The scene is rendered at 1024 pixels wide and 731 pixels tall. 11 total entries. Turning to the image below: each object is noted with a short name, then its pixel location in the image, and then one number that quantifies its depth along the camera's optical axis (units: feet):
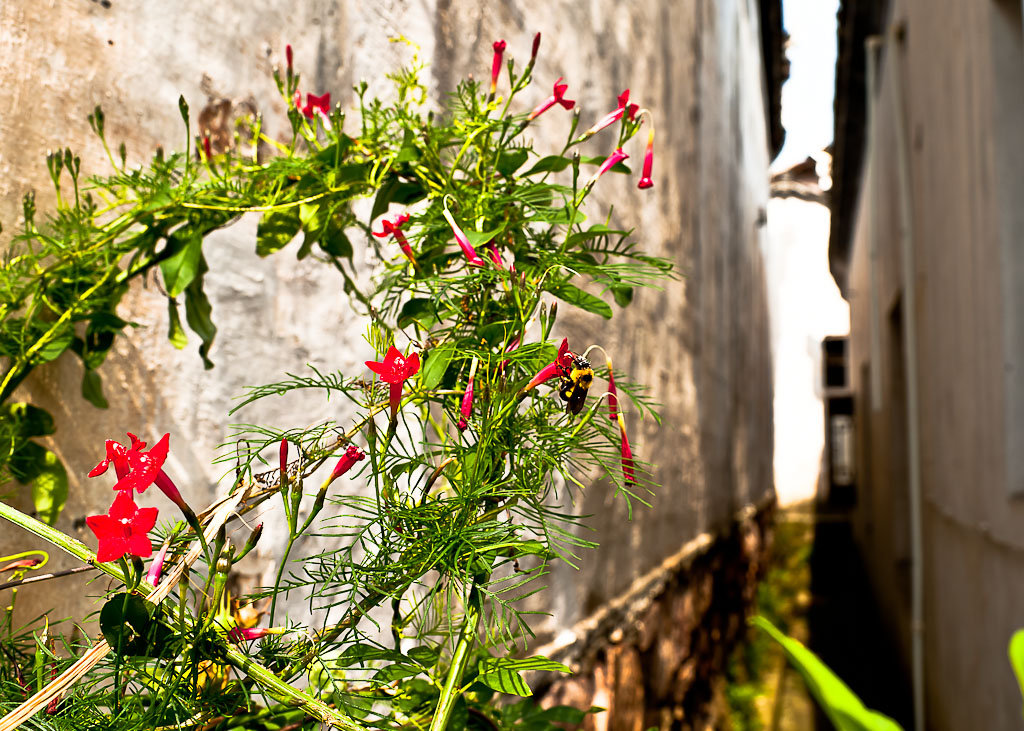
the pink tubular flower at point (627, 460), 2.02
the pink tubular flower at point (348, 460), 1.86
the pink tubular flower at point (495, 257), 2.11
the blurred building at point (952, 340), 7.05
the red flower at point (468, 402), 1.91
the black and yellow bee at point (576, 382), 1.94
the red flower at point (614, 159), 2.47
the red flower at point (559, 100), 2.65
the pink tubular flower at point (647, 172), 2.44
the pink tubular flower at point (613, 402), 2.06
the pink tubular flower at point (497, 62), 2.65
